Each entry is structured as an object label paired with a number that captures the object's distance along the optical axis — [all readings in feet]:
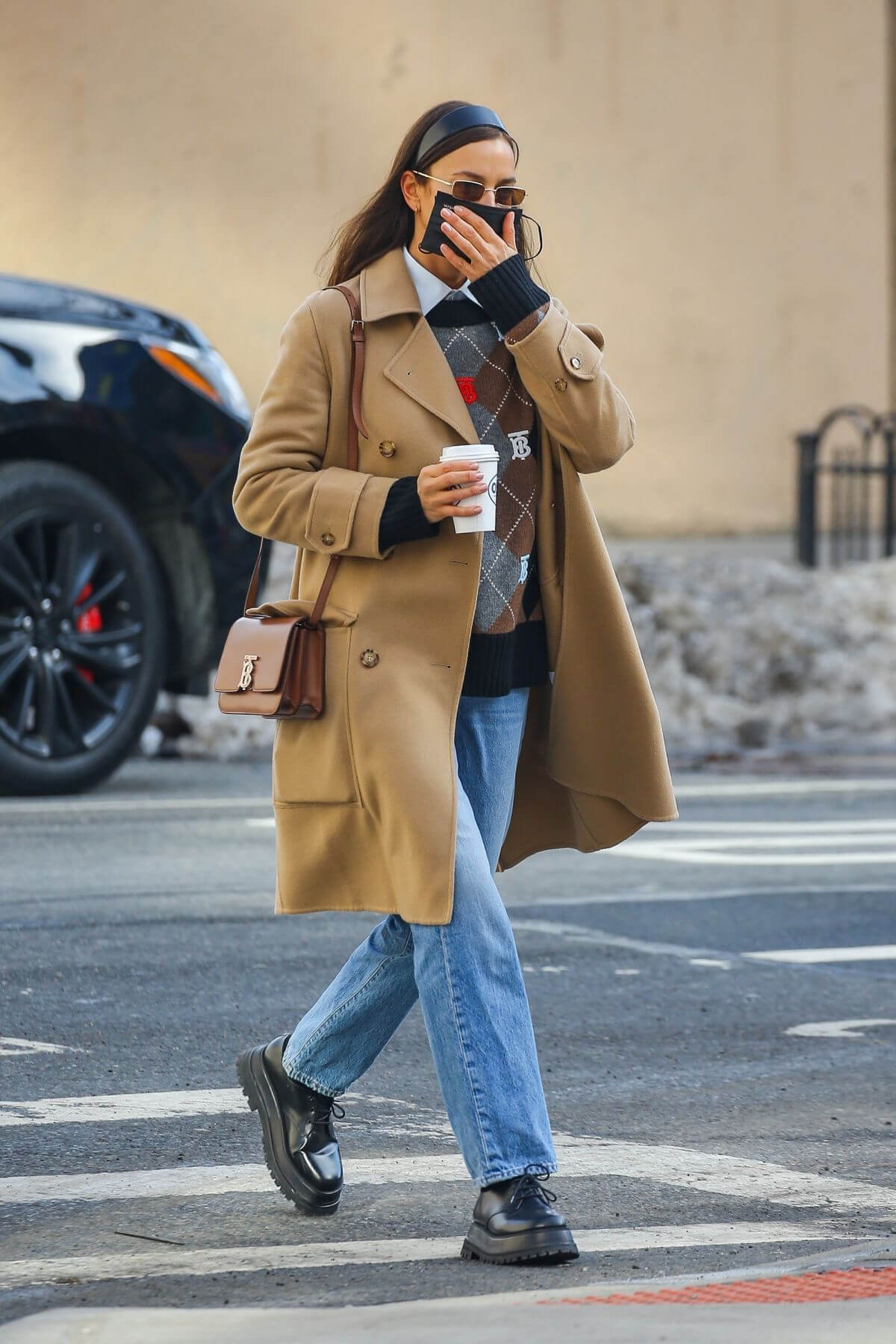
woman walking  23.08
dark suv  54.13
